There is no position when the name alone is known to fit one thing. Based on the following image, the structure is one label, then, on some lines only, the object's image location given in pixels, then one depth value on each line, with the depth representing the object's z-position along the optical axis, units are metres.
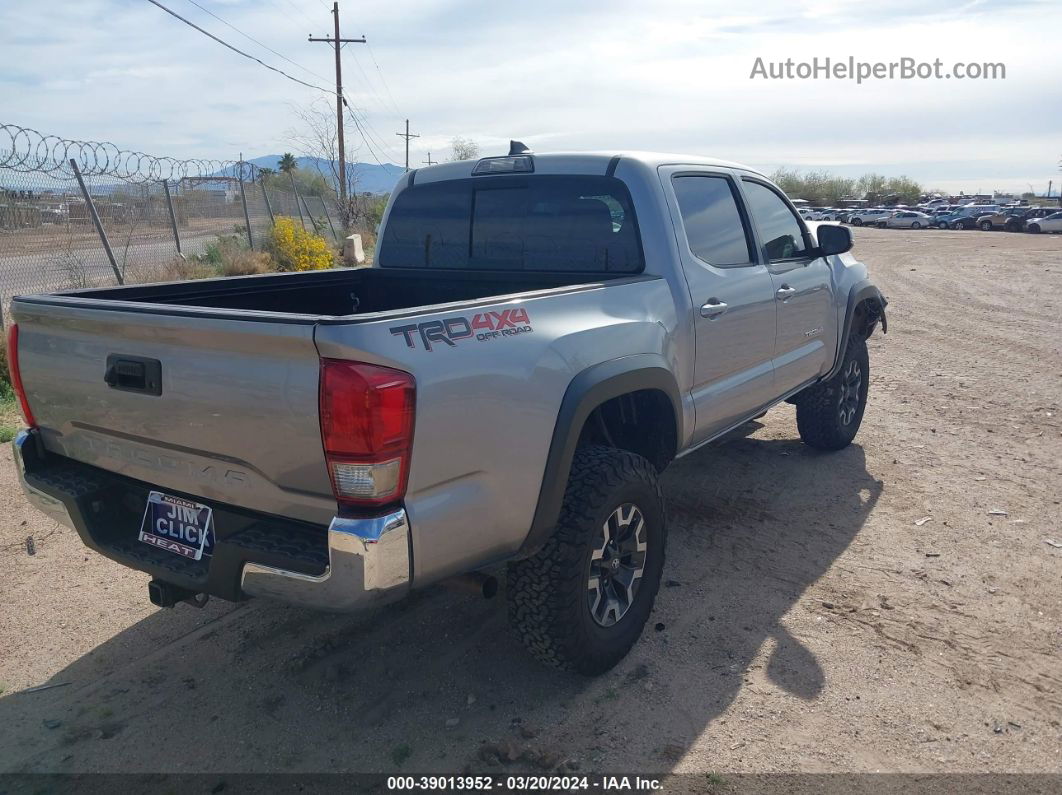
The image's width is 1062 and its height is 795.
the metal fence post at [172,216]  14.49
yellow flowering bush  14.34
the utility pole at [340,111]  28.62
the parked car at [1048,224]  41.66
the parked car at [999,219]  45.63
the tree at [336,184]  24.44
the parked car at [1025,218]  43.91
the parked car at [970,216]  49.56
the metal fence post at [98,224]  10.92
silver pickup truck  2.37
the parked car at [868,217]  58.40
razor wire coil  9.45
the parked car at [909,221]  53.75
